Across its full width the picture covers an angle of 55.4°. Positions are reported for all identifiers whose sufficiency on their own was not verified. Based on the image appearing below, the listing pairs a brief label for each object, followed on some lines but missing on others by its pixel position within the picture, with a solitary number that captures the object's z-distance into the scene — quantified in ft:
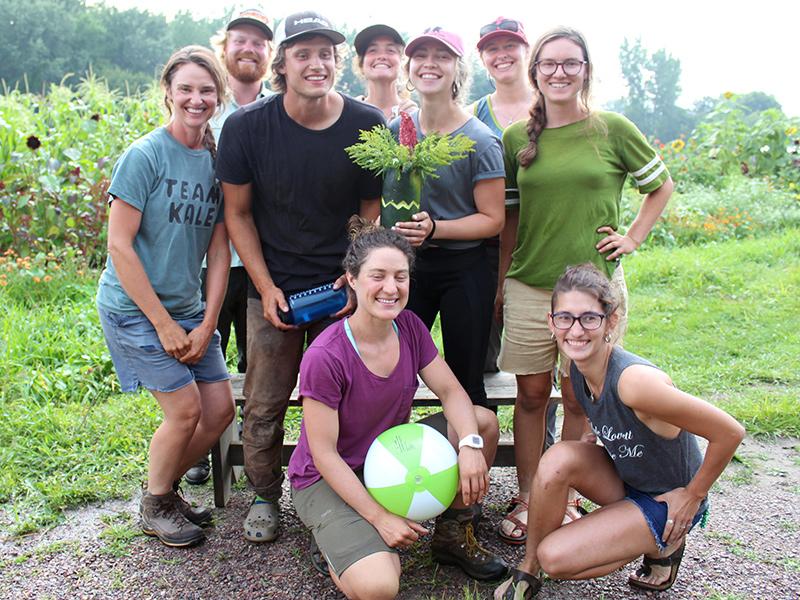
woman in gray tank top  8.93
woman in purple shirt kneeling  9.05
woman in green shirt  10.52
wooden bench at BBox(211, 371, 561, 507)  12.10
